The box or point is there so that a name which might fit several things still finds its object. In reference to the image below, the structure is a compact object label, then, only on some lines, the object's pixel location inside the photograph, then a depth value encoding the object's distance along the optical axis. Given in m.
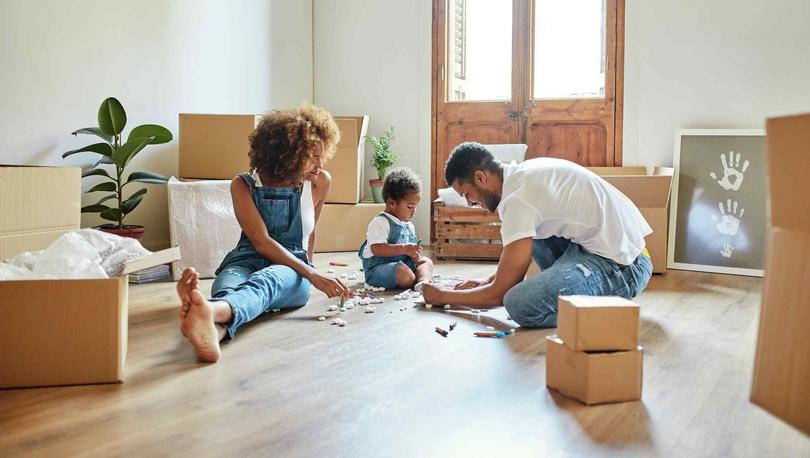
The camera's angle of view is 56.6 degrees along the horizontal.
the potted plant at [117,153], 3.64
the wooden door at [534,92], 5.01
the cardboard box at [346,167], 5.01
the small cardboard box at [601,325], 1.83
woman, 2.73
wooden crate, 4.64
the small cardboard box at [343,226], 4.98
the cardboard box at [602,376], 1.83
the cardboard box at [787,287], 1.08
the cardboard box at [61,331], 1.92
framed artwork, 4.21
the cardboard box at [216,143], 4.26
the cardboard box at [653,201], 4.07
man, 2.60
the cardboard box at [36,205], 2.54
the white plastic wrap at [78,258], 2.08
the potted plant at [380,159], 5.37
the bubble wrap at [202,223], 3.80
